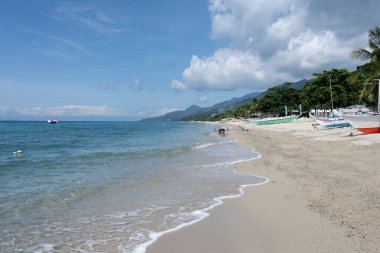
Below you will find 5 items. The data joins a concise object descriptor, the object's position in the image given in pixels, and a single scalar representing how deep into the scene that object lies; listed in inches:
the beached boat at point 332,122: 1448.1
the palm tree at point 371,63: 1384.1
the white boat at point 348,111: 1715.6
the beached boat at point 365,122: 975.0
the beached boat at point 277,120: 2888.8
